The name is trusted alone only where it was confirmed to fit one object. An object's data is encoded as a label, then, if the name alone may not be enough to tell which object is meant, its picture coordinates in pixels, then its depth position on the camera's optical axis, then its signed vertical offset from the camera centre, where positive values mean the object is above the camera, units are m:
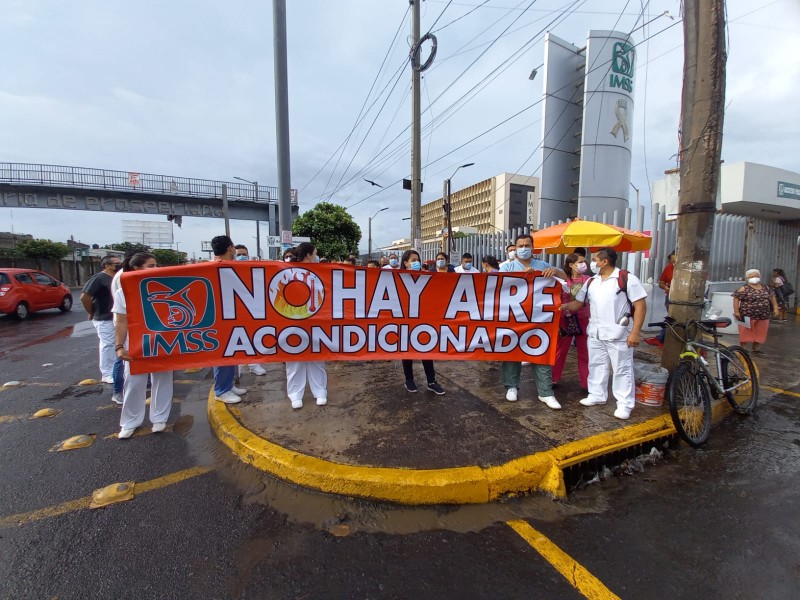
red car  11.45 -0.78
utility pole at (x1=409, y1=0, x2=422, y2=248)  11.77 +3.93
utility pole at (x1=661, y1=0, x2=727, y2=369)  4.07 +1.35
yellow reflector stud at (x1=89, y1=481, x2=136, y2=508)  2.70 -1.62
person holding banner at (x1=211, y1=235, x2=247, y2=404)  4.21 -1.16
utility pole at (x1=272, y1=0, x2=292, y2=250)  9.75 +4.21
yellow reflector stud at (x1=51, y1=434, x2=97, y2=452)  3.47 -1.60
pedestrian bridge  27.03 +5.50
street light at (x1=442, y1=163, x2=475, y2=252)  16.04 +2.96
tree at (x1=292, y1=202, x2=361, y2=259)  30.55 +3.34
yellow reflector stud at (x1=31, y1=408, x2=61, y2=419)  4.21 -1.60
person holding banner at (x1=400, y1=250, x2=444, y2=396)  4.43 -1.23
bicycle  3.51 -1.13
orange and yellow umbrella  6.35 +0.58
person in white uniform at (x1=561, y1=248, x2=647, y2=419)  3.75 -0.52
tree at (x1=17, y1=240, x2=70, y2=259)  24.95 +1.24
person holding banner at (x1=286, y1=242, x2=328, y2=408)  4.11 -1.19
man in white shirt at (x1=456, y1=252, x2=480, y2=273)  7.30 +0.13
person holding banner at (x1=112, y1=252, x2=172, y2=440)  3.64 -1.20
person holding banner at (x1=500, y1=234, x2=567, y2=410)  4.13 -1.08
